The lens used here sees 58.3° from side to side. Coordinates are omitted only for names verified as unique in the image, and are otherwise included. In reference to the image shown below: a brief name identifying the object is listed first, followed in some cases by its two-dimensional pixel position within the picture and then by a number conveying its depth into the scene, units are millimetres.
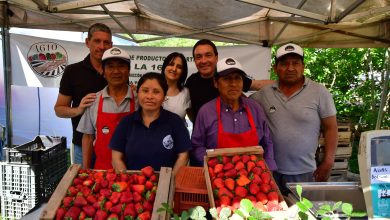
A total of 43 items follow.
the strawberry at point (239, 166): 1701
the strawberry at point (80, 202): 1559
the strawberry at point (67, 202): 1567
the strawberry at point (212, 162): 1737
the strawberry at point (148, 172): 1778
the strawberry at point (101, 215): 1482
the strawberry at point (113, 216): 1444
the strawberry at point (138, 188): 1656
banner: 5152
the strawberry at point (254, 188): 1591
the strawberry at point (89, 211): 1520
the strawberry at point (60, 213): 1504
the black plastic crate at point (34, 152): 3334
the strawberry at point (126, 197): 1577
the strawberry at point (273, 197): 1567
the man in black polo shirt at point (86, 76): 2846
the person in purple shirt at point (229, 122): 2104
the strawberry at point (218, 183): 1608
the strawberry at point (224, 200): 1519
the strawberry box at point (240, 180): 1552
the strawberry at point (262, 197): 1567
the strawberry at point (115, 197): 1575
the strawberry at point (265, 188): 1614
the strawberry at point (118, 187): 1648
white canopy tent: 4305
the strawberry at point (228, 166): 1700
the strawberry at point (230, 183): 1610
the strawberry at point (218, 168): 1690
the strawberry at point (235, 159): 1746
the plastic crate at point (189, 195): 1721
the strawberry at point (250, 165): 1705
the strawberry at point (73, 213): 1492
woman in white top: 2650
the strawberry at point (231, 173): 1667
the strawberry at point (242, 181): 1615
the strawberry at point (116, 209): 1520
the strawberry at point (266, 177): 1669
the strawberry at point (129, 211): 1507
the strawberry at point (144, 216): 1481
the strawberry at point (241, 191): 1570
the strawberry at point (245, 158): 1748
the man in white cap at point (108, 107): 2389
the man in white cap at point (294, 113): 2473
